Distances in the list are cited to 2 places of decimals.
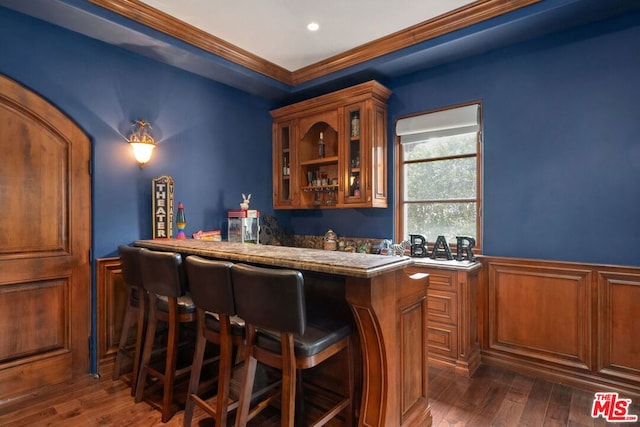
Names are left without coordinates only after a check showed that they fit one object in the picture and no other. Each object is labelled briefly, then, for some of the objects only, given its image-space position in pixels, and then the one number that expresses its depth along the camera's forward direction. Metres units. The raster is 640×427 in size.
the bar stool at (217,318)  1.69
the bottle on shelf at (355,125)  3.60
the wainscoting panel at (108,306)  2.73
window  3.20
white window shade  3.13
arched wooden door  2.37
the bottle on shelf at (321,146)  4.01
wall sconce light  2.92
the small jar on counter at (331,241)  4.06
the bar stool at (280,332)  1.46
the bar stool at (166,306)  2.04
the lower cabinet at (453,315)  2.79
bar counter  1.58
